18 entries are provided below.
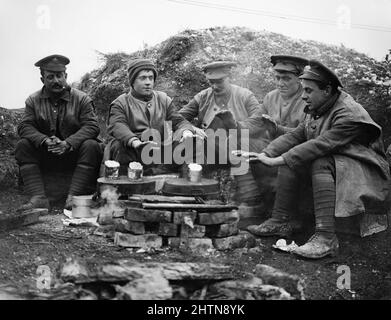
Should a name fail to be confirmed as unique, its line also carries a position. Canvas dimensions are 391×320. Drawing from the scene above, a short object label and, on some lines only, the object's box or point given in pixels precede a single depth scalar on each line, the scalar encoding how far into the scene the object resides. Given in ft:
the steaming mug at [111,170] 18.22
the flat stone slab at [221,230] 15.20
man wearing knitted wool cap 19.42
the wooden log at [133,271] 11.99
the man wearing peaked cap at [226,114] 18.03
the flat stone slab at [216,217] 14.92
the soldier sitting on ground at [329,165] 14.82
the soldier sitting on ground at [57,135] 19.95
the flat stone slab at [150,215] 14.79
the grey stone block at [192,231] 14.93
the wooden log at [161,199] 15.42
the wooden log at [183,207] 14.82
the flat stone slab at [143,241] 14.92
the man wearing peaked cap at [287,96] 18.26
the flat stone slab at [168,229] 14.87
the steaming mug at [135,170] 17.85
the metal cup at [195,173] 17.01
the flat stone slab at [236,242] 15.11
